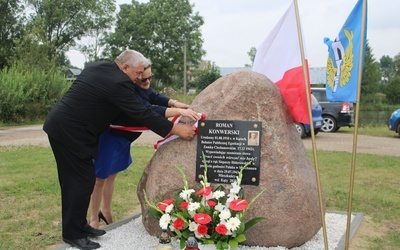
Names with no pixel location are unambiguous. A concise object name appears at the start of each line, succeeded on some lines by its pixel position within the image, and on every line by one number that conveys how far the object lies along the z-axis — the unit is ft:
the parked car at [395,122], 47.88
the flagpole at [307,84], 12.36
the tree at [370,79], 168.76
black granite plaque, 13.76
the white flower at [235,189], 12.73
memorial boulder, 13.50
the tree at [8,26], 132.98
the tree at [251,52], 191.27
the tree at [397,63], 251.31
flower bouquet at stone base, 12.01
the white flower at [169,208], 12.54
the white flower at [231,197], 12.53
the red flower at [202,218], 11.80
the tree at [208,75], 107.65
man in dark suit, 13.23
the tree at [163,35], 141.69
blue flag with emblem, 12.46
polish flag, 13.70
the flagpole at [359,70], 12.24
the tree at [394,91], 178.81
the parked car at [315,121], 43.73
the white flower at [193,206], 12.09
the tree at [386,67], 268.17
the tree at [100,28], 151.43
